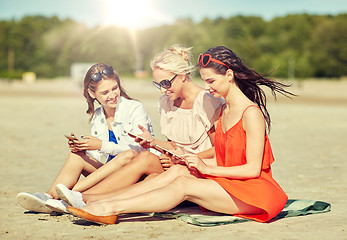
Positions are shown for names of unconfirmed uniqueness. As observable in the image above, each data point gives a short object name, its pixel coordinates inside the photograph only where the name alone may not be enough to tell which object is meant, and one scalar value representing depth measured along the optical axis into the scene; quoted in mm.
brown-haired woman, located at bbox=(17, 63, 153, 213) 4793
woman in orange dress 4191
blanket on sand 4477
